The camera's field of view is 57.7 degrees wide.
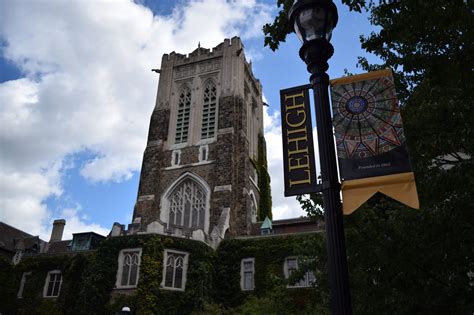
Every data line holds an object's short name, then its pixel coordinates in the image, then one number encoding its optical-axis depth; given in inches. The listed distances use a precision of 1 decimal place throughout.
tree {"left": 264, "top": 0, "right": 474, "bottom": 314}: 275.1
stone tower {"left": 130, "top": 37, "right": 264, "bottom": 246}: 1202.6
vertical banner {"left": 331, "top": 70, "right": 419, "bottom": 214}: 185.9
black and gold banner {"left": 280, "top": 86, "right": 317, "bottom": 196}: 199.3
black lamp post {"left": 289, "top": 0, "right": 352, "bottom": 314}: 160.1
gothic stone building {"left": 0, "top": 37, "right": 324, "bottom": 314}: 922.7
